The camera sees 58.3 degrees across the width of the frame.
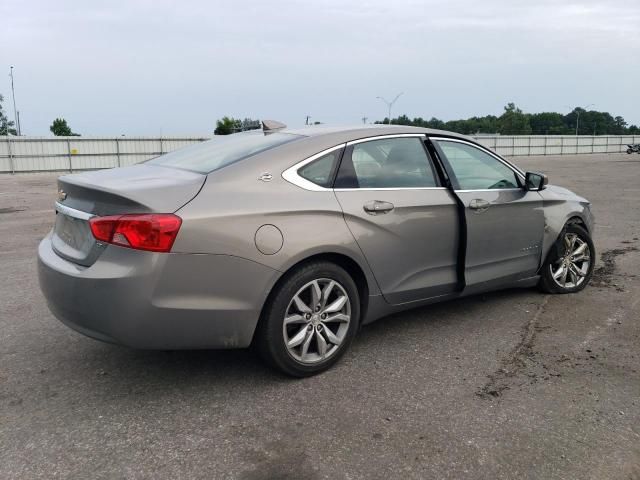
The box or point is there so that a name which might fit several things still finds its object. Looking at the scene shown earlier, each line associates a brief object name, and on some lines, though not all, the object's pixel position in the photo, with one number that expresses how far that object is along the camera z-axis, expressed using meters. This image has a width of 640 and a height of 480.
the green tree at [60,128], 79.54
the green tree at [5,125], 80.26
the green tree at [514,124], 116.44
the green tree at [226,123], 69.00
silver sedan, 2.97
